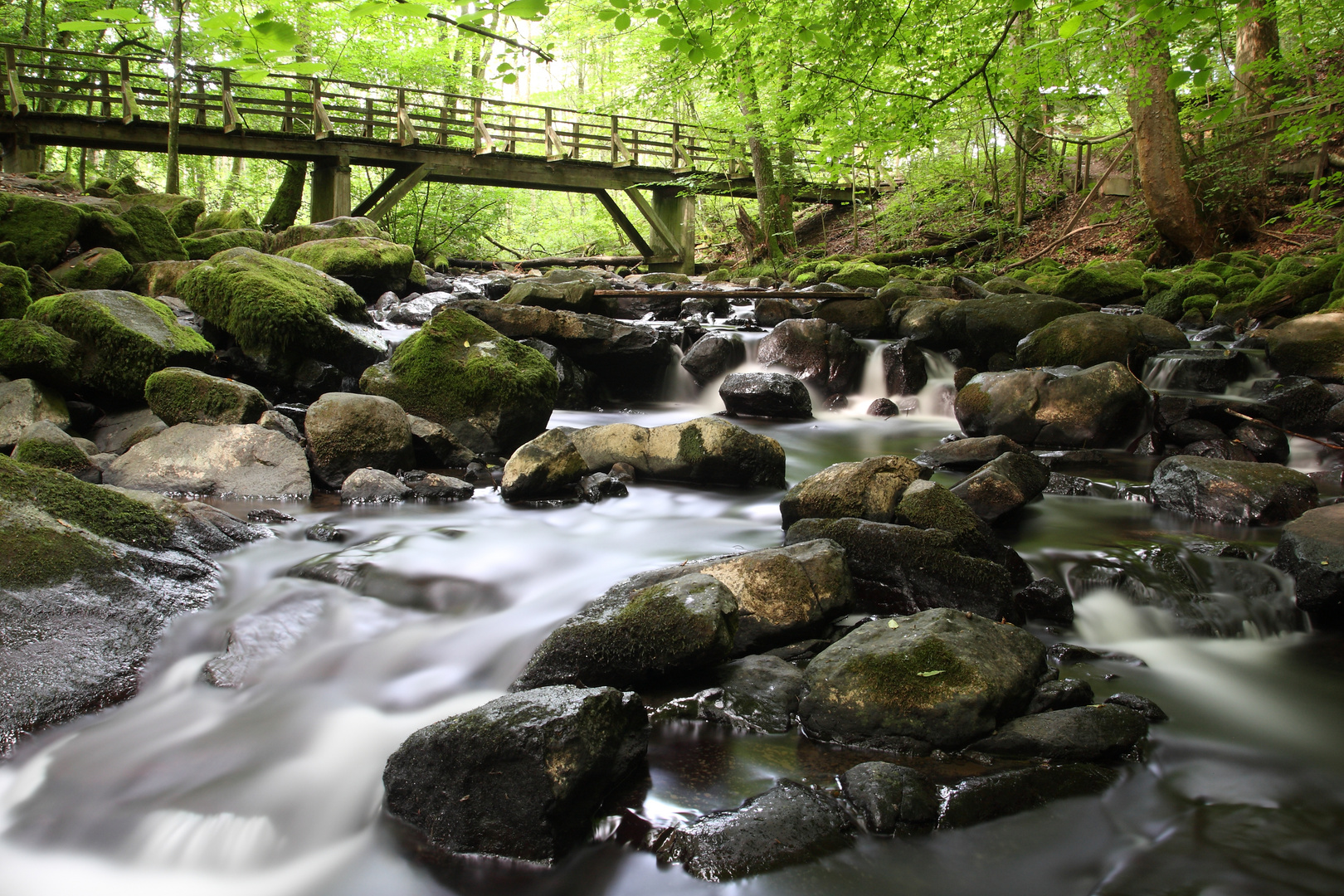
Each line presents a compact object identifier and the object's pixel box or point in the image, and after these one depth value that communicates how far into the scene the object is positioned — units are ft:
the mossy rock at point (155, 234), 34.82
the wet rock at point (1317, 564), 12.39
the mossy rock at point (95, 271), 29.01
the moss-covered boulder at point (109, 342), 20.36
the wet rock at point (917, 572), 12.25
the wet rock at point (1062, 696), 9.45
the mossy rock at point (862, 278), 45.96
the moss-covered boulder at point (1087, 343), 27.89
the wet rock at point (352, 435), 18.70
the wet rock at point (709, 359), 32.65
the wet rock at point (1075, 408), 23.07
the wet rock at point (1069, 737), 8.73
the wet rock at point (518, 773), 7.36
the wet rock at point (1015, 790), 7.90
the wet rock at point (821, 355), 32.76
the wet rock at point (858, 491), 15.07
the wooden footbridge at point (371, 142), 51.13
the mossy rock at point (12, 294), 21.26
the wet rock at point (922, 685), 8.84
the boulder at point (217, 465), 17.29
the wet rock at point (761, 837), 7.25
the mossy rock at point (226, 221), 42.63
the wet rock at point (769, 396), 28.78
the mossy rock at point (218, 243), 37.22
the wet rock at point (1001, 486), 16.43
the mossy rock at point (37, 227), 30.09
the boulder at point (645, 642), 10.03
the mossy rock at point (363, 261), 35.88
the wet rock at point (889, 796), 7.69
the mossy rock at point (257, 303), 23.32
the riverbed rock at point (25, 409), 17.93
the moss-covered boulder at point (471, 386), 21.90
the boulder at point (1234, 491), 16.69
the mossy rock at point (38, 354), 19.15
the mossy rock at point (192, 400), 19.04
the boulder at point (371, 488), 18.02
